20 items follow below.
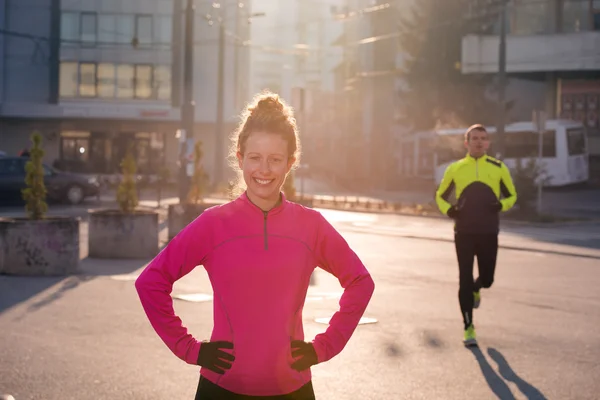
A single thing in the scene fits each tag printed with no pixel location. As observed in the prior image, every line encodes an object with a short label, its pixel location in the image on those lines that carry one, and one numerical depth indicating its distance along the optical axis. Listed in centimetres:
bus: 4919
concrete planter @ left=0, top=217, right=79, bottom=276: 1508
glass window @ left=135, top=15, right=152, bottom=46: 7106
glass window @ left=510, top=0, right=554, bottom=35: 5847
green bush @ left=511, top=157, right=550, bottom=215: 3225
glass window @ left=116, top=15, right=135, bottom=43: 7062
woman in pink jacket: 385
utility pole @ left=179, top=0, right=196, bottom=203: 3089
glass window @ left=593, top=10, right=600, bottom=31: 5647
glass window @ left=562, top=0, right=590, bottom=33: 5697
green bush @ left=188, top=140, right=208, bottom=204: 2408
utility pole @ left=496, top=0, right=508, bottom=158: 3506
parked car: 3675
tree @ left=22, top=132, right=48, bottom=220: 1559
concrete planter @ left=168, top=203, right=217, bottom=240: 2306
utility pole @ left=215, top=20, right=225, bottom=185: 4946
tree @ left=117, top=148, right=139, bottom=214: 1891
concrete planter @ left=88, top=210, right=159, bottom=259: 1830
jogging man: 1009
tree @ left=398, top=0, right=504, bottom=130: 6253
